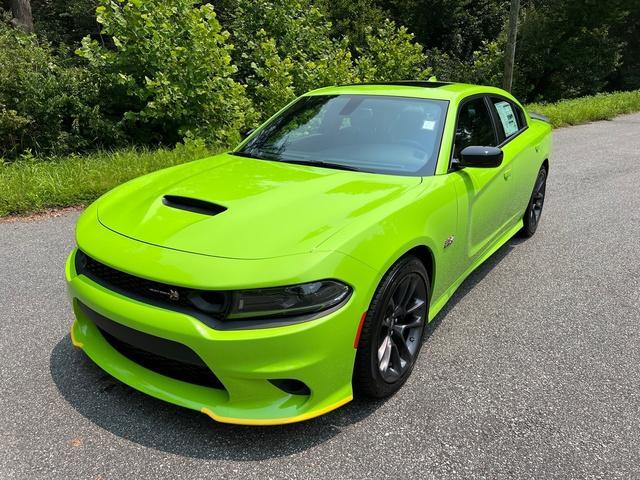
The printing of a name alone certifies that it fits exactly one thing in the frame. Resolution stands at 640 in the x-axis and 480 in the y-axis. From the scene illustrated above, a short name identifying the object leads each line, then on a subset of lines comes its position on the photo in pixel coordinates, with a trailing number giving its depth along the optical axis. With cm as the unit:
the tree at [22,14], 1552
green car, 209
